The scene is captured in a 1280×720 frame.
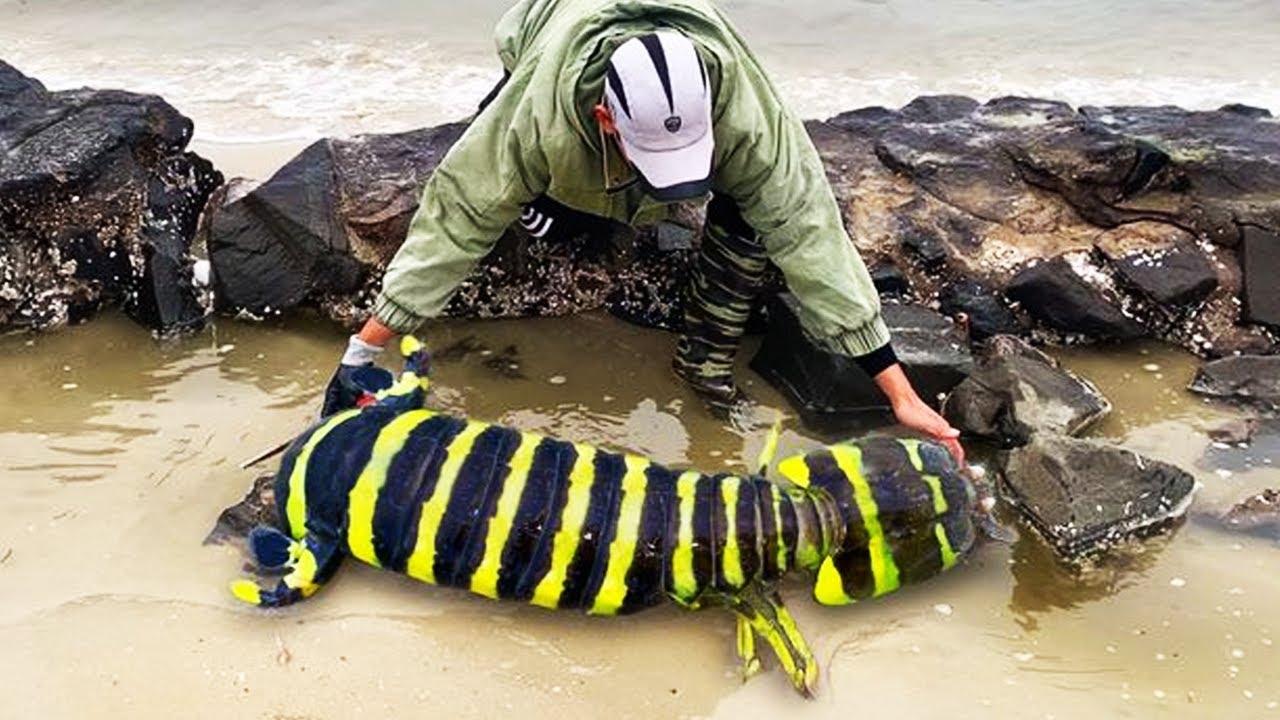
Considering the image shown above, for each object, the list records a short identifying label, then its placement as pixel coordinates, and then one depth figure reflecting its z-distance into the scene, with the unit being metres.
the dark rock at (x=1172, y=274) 4.10
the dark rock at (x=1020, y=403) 3.60
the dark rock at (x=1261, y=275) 4.12
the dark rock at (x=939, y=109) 4.91
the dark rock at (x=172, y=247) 4.12
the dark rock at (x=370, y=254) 4.14
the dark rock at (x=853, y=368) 3.72
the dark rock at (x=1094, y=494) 3.21
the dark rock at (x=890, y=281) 4.14
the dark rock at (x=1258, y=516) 3.29
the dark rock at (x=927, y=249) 4.21
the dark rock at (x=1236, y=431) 3.67
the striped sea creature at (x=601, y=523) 2.90
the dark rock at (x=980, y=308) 4.12
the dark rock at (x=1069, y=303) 4.09
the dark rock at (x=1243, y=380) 3.83
